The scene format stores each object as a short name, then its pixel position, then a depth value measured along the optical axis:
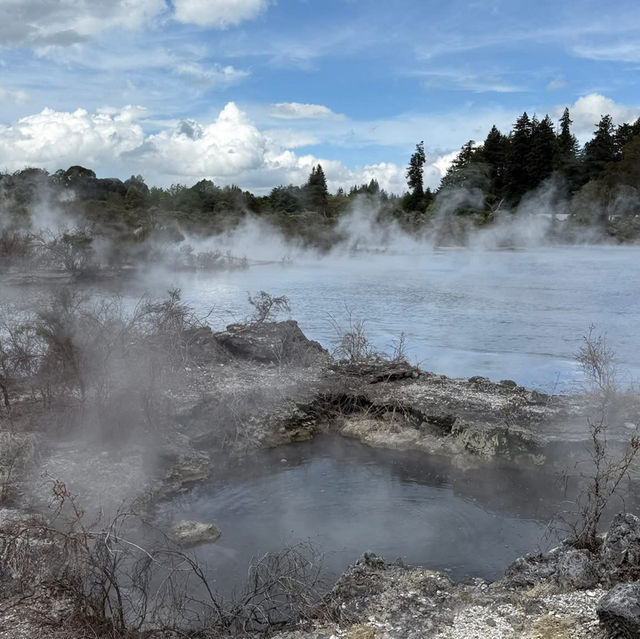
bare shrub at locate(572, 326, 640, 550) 5.37
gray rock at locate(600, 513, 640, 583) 4.71
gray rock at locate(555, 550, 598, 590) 4.76
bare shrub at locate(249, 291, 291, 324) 12.35
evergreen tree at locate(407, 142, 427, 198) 47.71
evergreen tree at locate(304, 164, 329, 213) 44.91
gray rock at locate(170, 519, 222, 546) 6.40
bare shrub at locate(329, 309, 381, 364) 11.30
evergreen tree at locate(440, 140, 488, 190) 44.81
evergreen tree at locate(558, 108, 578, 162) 45.60
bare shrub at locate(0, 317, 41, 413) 9.26
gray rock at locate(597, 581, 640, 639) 3.91
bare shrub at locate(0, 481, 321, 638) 4.57
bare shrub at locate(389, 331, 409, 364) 11.24
